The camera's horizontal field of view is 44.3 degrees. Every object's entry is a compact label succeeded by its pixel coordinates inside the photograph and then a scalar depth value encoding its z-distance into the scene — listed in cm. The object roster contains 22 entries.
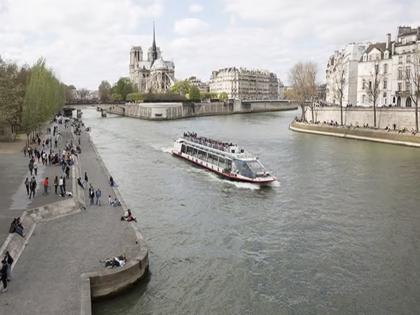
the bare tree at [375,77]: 8875
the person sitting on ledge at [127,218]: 2639
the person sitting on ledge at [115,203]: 2978
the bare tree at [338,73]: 11062
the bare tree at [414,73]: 7676
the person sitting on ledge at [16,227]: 2234
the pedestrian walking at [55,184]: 3159
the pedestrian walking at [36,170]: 3879
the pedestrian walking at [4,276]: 1778
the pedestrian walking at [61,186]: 3059
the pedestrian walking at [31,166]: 3759
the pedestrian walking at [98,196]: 3038
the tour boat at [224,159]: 4156
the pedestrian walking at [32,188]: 3046
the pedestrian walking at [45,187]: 3132
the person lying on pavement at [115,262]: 1962
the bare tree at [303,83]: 10469
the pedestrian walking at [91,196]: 3062
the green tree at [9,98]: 5372
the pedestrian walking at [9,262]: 1838
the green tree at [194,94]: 18852
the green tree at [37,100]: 5916
